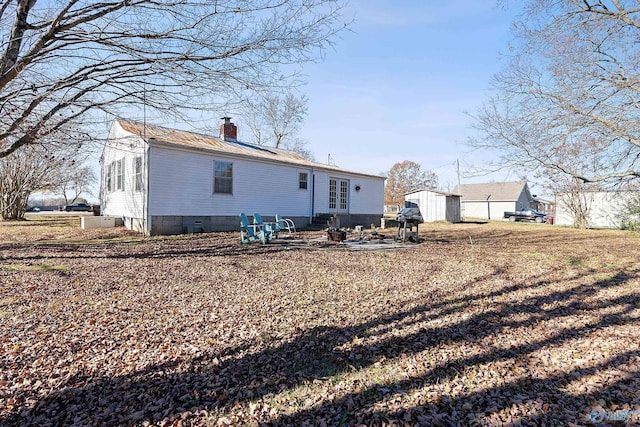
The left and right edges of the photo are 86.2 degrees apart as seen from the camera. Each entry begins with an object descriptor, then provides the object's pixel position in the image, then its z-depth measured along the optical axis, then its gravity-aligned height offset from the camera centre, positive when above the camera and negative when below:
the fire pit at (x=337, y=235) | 11.24 -0.68
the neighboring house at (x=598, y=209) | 23.10 +0.40
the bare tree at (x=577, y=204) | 23.46 +0.76
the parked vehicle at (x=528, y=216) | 35.29 -0.14
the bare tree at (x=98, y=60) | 4.55 +2.18
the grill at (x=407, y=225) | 11.77 -0.36
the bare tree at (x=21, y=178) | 16.85 +1.92
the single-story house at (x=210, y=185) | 11.94 +1.25
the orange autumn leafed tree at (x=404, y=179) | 55.16 +5.79
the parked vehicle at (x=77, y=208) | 43.72 +0.85
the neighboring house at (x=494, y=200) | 43.78 +1.93
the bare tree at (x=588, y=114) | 8.44 +2.59
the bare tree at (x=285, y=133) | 31.69 +8.13
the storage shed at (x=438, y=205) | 25.40 +0.71
